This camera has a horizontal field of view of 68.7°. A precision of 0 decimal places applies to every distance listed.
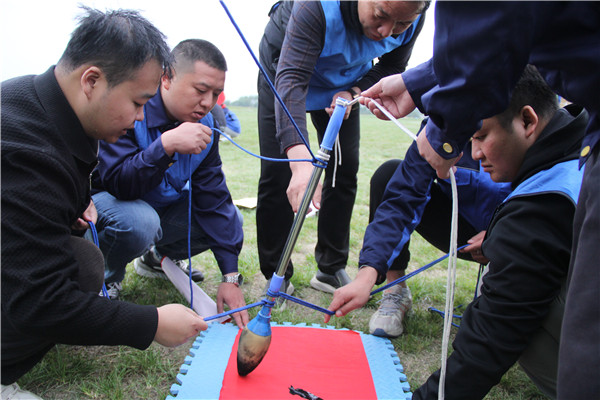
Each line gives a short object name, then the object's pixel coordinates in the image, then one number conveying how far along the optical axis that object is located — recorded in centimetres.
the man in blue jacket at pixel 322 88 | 190
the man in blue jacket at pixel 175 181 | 188
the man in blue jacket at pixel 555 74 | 77
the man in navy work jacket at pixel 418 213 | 188
